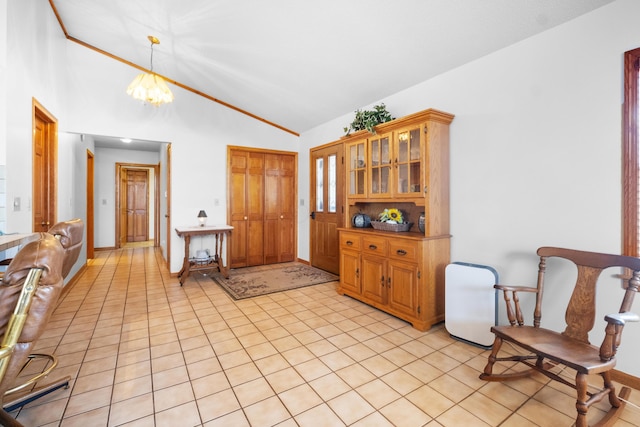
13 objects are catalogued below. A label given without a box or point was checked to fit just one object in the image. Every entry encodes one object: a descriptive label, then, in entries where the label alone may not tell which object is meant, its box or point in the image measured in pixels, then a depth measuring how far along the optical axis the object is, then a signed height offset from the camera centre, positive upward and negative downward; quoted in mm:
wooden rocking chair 1577 -814
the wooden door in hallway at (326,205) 4910 +128
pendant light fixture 3350 +1416
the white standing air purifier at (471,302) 2529 -810
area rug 4125 -1068
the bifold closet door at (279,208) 5777 +83
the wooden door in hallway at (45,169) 3281 +521
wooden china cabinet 2930 -159
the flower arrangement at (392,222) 3367 -120
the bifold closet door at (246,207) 5430 +97
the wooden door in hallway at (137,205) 8859 +230
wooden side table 4418 -689
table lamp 4828 -76
